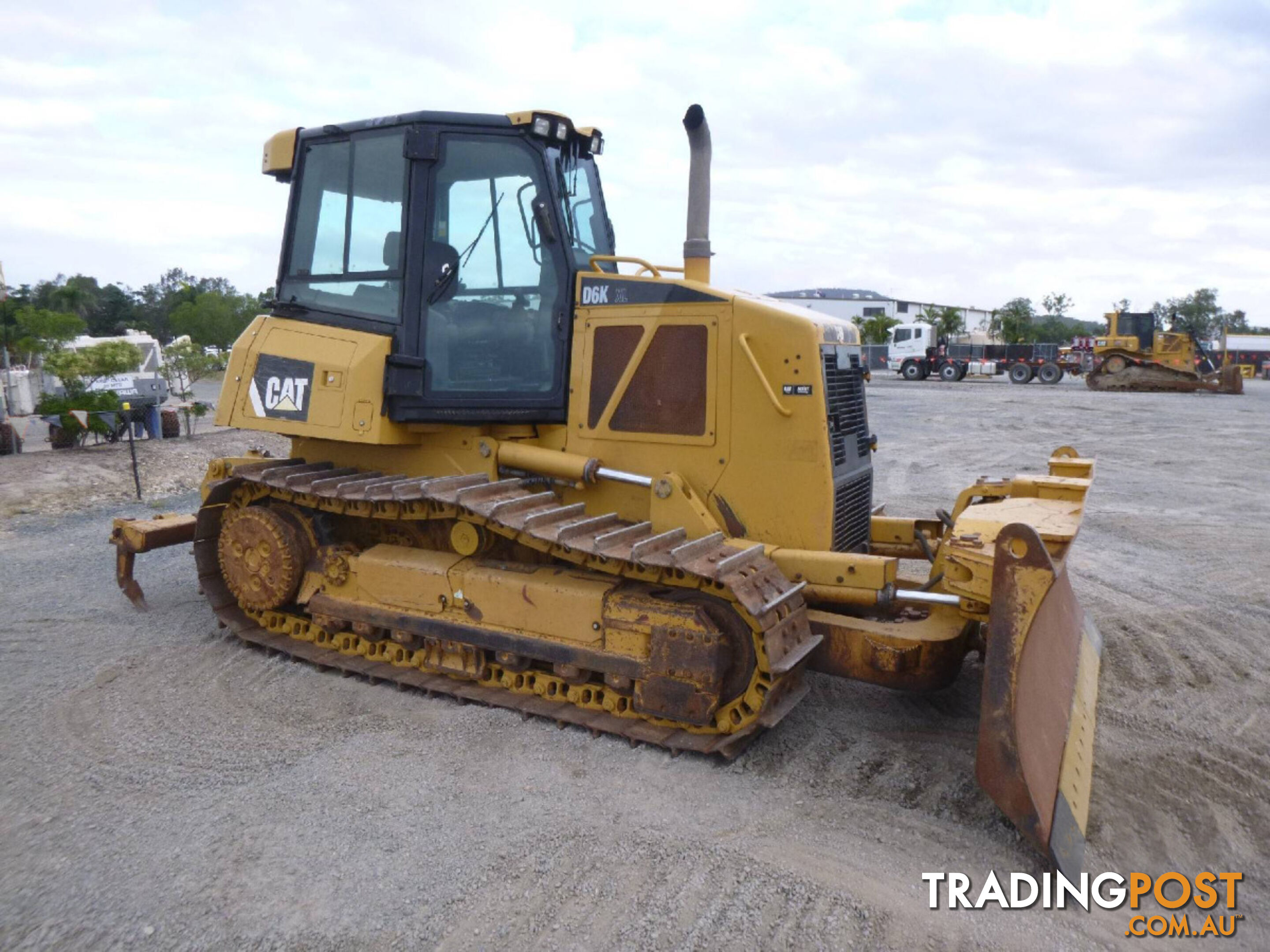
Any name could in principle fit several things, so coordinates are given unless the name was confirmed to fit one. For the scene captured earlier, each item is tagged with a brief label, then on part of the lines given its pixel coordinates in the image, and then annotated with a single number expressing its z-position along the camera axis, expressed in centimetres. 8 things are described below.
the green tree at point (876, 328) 4831
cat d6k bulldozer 453
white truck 3678
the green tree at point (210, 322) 4162
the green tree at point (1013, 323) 5456
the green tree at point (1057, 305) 7875
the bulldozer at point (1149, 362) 3012
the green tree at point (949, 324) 4791
